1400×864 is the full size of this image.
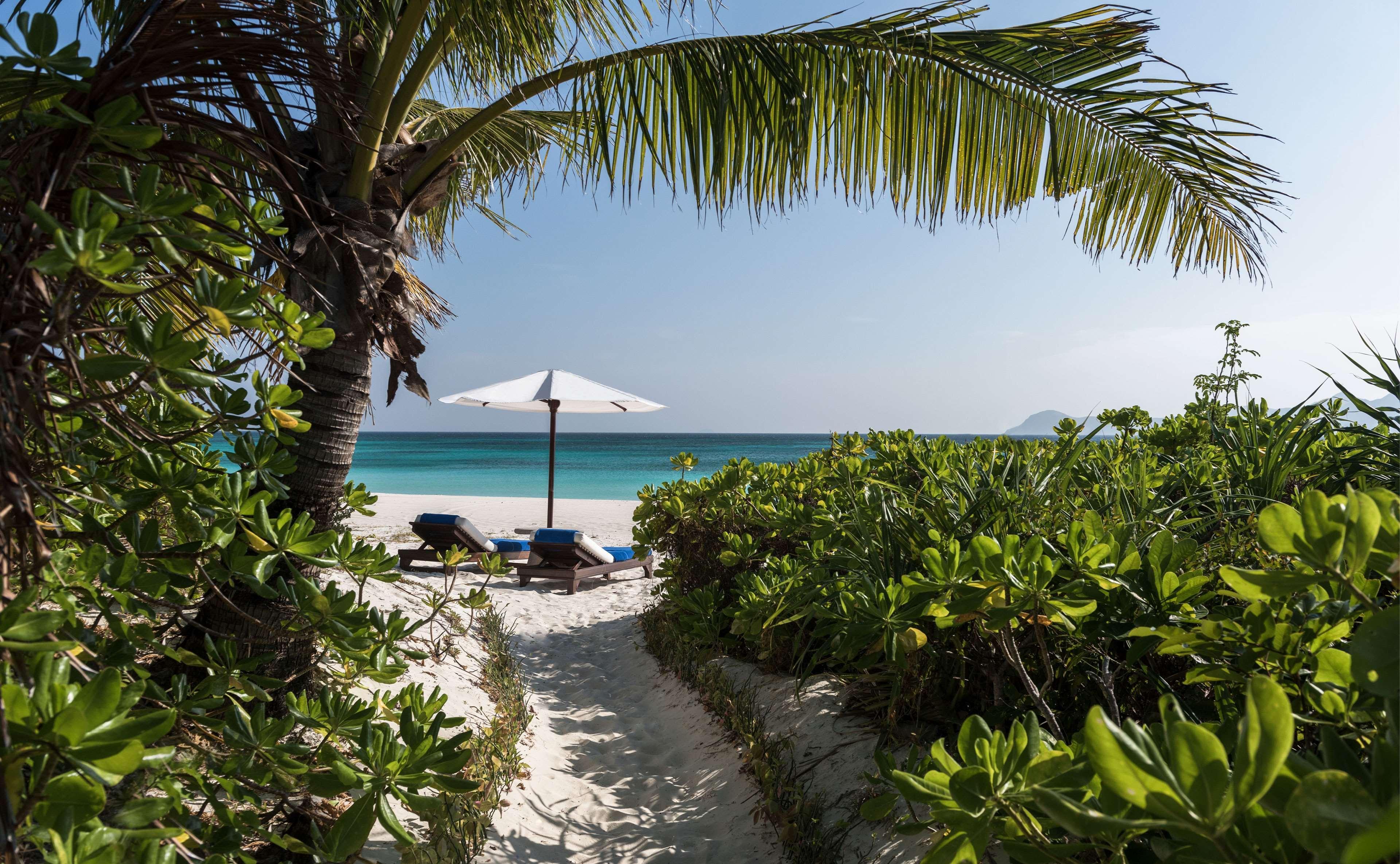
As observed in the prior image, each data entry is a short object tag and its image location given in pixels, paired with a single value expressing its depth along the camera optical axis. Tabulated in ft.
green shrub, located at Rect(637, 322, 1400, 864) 1.90
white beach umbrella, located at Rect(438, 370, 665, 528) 34.78
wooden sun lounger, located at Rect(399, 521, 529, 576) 28.32
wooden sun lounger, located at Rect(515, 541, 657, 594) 26.81
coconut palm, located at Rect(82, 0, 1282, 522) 8.89
